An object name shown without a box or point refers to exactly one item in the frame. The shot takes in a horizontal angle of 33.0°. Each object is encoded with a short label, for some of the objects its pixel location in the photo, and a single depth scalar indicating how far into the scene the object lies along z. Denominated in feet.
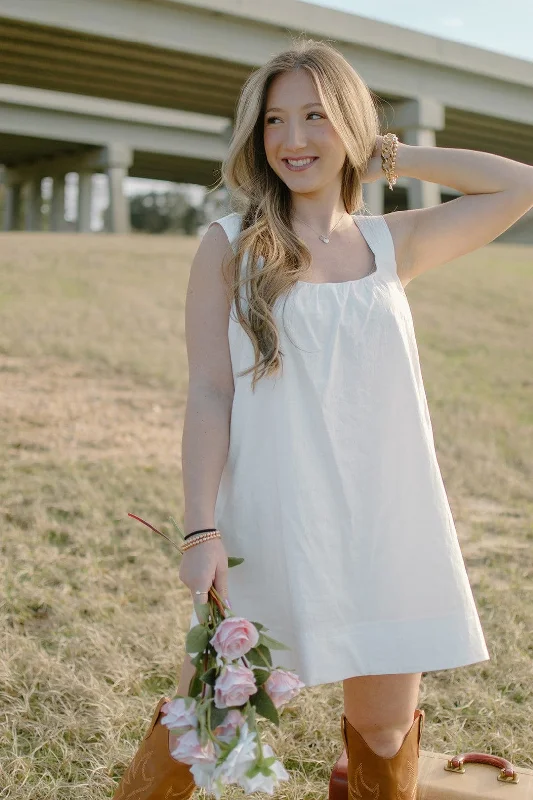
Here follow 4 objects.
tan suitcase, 7.20
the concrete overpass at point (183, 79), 42.29
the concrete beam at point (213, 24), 40.37
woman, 6.10
